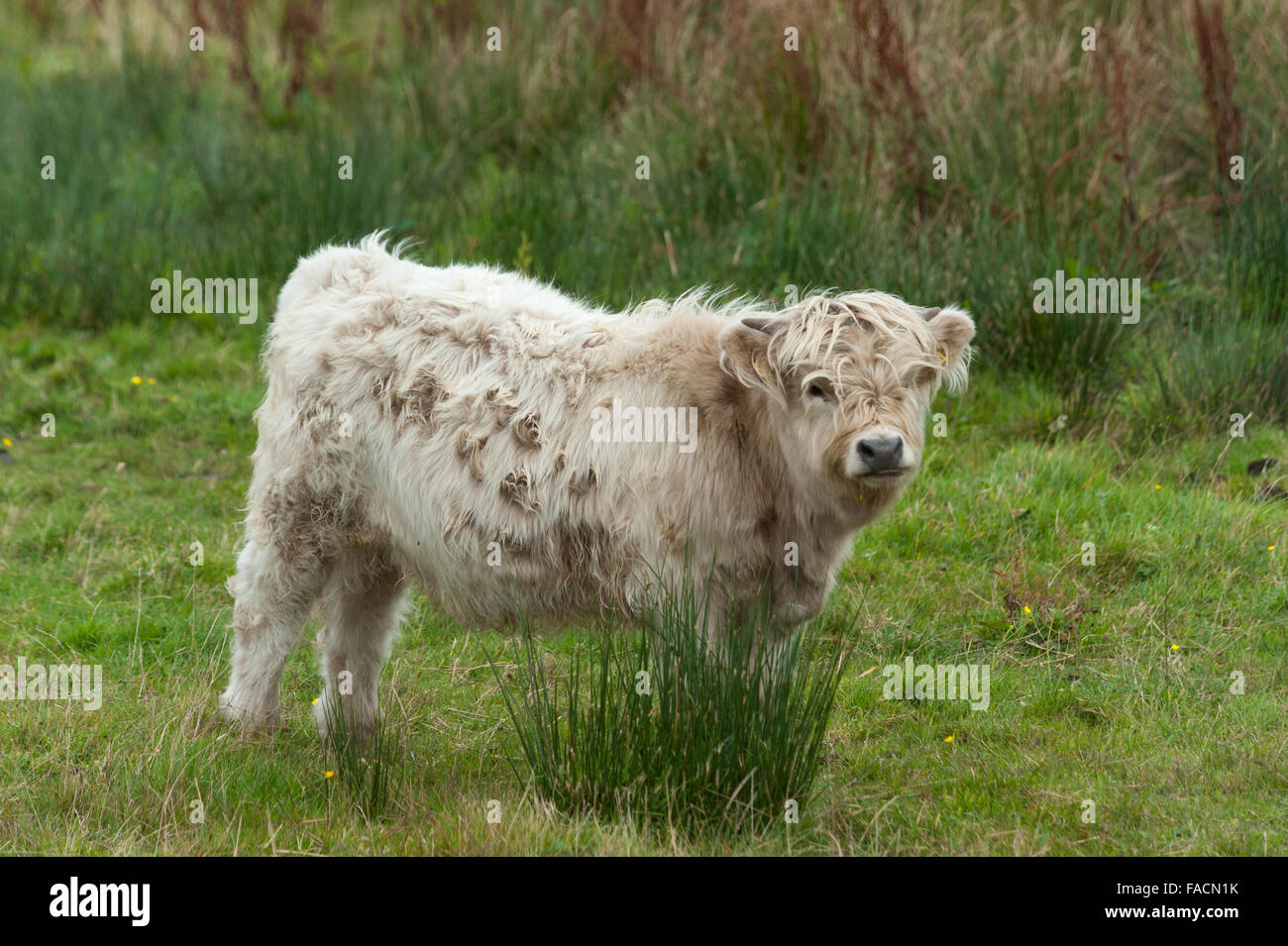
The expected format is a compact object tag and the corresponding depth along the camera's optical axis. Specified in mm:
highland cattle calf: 9187
